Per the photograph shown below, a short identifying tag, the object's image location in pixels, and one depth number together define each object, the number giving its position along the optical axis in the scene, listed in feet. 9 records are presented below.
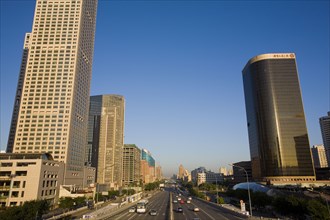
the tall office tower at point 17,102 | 544.82
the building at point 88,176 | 504.84
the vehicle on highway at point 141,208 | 225.35
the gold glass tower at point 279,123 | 561.02
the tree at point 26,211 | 123.20
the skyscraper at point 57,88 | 442.91
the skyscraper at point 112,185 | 624.02
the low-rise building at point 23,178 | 274.57
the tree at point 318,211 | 142.55
